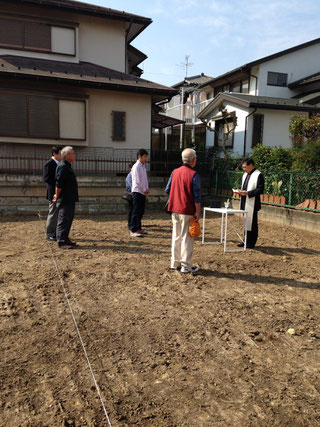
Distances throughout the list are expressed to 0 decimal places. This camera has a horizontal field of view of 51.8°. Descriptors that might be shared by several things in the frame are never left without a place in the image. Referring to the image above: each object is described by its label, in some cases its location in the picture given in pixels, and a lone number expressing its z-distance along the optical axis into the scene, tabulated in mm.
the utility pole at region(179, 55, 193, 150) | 24750
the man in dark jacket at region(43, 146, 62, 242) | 6449
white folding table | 5910
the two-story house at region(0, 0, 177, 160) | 12180
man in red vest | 4551
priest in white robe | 6023
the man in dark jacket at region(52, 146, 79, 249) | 5785
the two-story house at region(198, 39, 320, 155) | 18141
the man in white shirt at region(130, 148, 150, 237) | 7047
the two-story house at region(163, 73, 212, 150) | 24766
